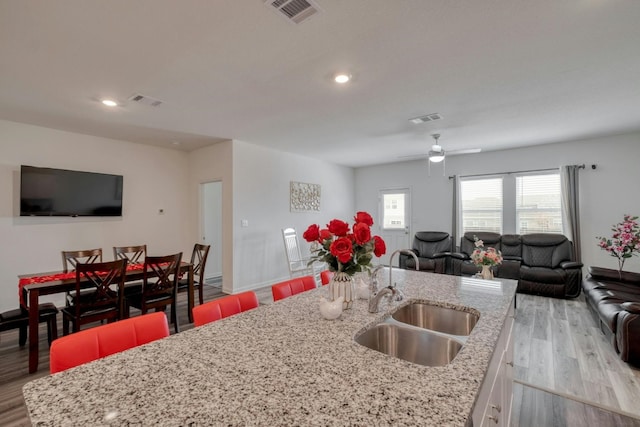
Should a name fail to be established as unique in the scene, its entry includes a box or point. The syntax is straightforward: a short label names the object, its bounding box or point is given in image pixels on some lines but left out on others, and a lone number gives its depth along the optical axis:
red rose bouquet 1.36
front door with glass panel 7.01
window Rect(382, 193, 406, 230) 7.12
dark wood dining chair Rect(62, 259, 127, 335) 2.59
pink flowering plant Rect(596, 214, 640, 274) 4.08
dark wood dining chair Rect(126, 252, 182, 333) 3.03
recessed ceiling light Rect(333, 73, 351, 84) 2.65
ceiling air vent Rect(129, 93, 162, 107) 3.08
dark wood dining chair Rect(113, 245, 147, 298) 3.31
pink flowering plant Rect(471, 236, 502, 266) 3.41
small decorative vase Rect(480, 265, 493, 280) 3.40
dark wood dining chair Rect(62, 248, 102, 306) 3.40
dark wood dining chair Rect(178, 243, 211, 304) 3.63
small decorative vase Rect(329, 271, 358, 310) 1.46
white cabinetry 0.98
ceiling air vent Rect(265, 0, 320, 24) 1.79
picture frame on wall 5.98
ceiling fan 4.35
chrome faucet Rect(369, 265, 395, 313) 1.46
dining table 2.45
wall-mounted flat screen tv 3.95
